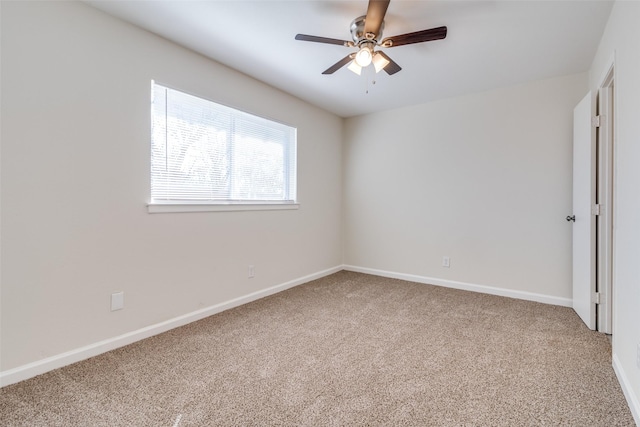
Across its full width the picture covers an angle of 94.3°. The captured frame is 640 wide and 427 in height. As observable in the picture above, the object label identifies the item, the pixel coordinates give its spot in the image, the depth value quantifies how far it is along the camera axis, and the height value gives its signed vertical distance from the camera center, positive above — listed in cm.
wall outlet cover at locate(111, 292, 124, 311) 214 -65
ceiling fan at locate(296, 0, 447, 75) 181 +115
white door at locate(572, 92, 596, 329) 244 +0
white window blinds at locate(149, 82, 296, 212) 245 +56
